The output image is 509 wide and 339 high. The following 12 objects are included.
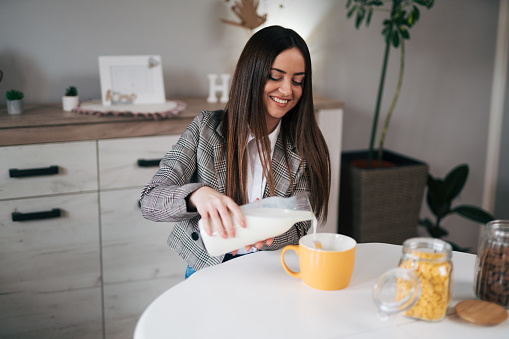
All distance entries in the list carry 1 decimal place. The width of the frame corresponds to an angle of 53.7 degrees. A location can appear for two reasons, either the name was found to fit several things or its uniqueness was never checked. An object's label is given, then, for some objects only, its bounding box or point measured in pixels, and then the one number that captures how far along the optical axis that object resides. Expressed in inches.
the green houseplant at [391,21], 91.2
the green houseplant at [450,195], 106.5
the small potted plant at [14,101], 78.3
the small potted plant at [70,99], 81.8
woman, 53.6
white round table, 34.0
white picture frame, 84.7
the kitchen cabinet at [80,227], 75.4
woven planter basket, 96.6
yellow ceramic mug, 38.3
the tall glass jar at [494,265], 37.0
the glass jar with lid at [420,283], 33.5
